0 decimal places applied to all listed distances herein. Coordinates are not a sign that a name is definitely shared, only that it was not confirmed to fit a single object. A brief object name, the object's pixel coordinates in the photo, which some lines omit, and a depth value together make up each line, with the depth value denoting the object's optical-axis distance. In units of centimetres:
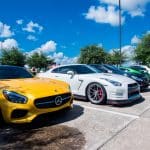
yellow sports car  316
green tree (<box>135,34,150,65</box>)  2465
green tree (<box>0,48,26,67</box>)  3055
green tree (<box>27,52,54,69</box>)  3584
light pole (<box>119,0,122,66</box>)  1391
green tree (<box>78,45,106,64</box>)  3056
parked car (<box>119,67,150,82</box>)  888
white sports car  453
